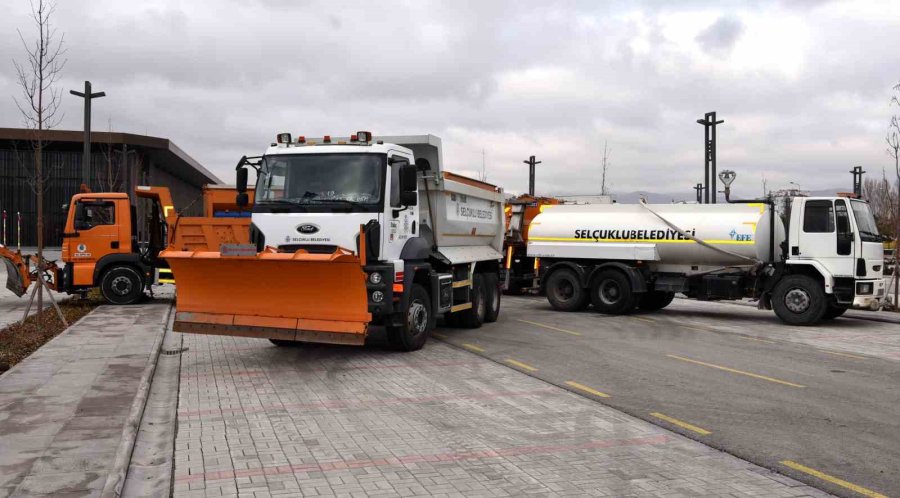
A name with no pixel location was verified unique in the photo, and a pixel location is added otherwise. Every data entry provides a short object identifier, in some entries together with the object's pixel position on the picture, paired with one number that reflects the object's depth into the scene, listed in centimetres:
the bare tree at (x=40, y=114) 1334
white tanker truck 1587
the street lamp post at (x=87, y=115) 2266
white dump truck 980
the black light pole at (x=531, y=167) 4341
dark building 4381
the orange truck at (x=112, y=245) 1781
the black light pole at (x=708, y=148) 2684
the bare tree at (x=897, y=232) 1955
